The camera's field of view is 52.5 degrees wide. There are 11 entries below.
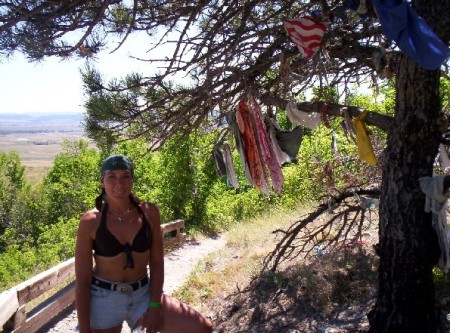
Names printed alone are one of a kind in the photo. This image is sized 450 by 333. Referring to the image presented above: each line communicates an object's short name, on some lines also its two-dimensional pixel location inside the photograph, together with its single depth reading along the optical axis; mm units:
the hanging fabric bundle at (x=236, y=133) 4492
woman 2752
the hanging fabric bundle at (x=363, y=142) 3668
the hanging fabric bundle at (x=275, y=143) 4570
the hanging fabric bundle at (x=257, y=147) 4391
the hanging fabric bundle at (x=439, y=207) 2984
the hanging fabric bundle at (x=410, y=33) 2416
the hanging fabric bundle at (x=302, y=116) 4168
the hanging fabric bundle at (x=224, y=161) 5012
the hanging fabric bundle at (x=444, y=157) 3750
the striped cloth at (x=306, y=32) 3512
